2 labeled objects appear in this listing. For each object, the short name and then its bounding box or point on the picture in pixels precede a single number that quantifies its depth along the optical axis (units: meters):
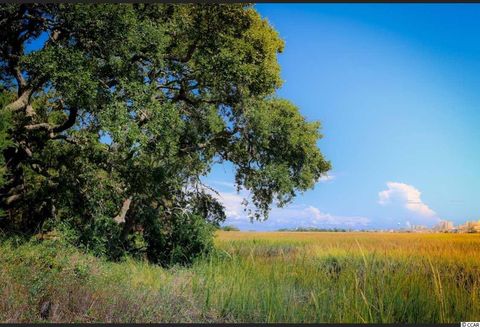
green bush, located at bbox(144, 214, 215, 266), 13.57
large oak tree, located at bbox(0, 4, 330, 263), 10.36
